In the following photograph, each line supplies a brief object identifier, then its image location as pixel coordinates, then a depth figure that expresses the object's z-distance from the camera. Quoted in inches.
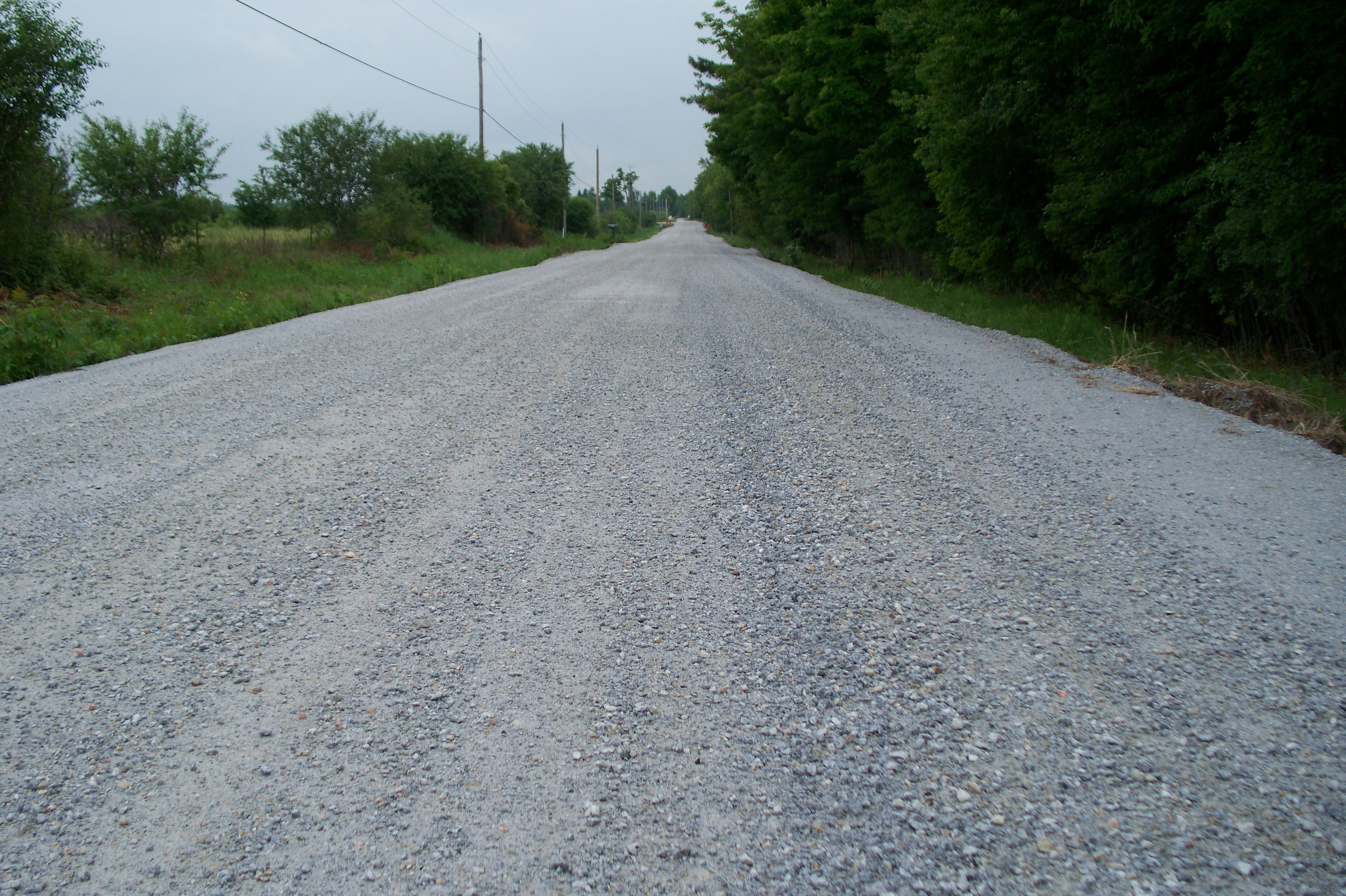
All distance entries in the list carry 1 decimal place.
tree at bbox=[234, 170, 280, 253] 999.6
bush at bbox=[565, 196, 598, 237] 2290.8
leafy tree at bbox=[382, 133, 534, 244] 1323.8
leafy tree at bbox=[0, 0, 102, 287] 476.4
